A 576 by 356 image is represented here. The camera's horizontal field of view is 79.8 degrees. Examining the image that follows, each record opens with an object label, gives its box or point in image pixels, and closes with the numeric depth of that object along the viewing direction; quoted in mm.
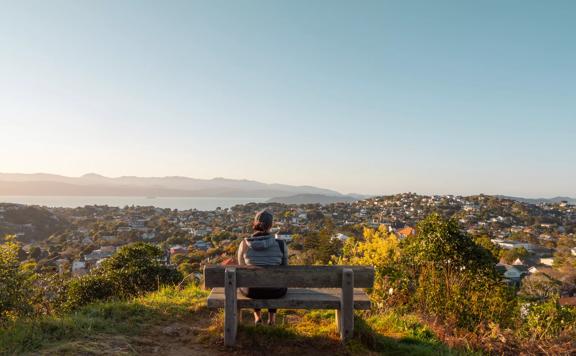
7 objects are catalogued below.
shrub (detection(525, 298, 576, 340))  9112
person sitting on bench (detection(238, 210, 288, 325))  3713
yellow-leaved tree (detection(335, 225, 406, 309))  6583
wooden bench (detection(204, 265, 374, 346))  3455
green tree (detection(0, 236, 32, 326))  4297
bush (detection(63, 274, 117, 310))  8609
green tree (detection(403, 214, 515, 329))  5371
